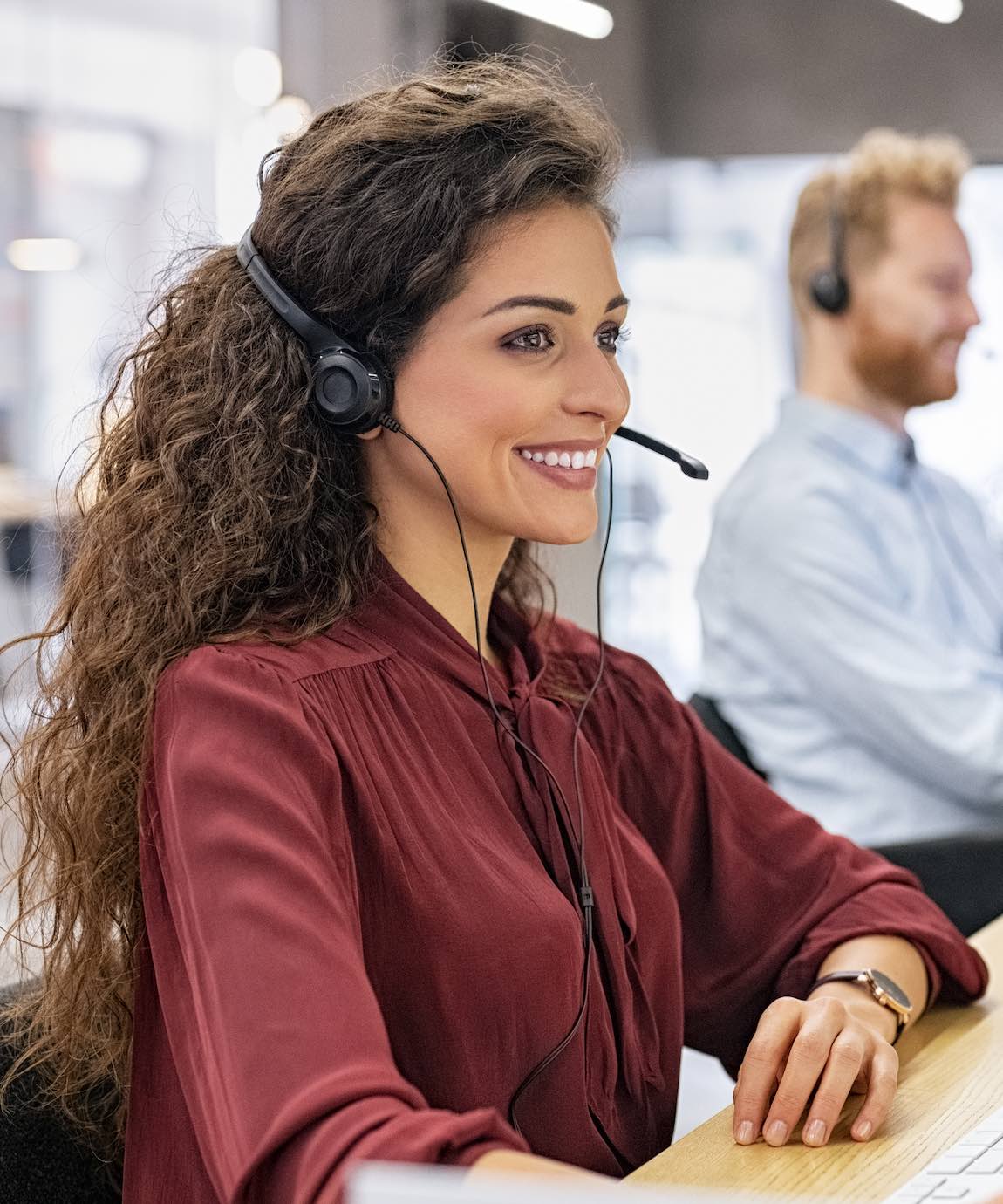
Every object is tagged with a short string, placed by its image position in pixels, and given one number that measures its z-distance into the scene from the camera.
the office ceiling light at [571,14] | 2.90
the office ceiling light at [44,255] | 3.30
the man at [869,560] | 2.27
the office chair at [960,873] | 1.86
